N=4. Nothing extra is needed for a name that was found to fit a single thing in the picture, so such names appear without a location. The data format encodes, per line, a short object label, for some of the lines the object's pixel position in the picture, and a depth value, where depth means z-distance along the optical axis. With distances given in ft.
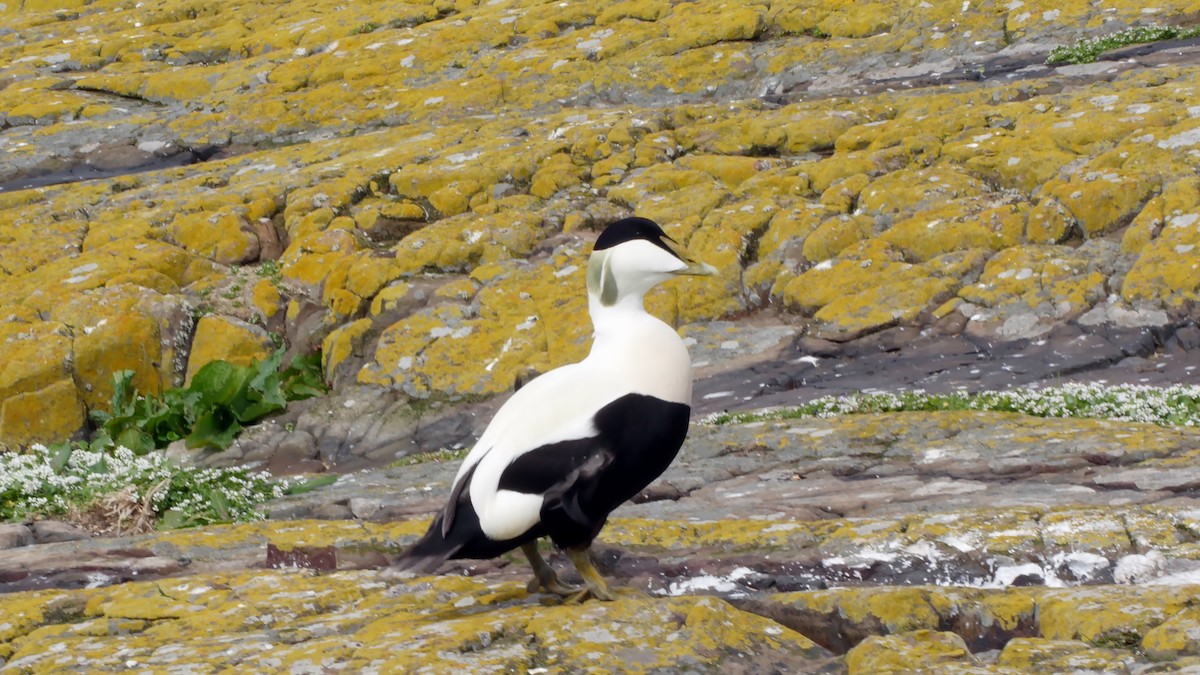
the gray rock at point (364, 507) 56.75
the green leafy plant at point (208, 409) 83.27
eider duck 33.01
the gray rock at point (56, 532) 56.40
